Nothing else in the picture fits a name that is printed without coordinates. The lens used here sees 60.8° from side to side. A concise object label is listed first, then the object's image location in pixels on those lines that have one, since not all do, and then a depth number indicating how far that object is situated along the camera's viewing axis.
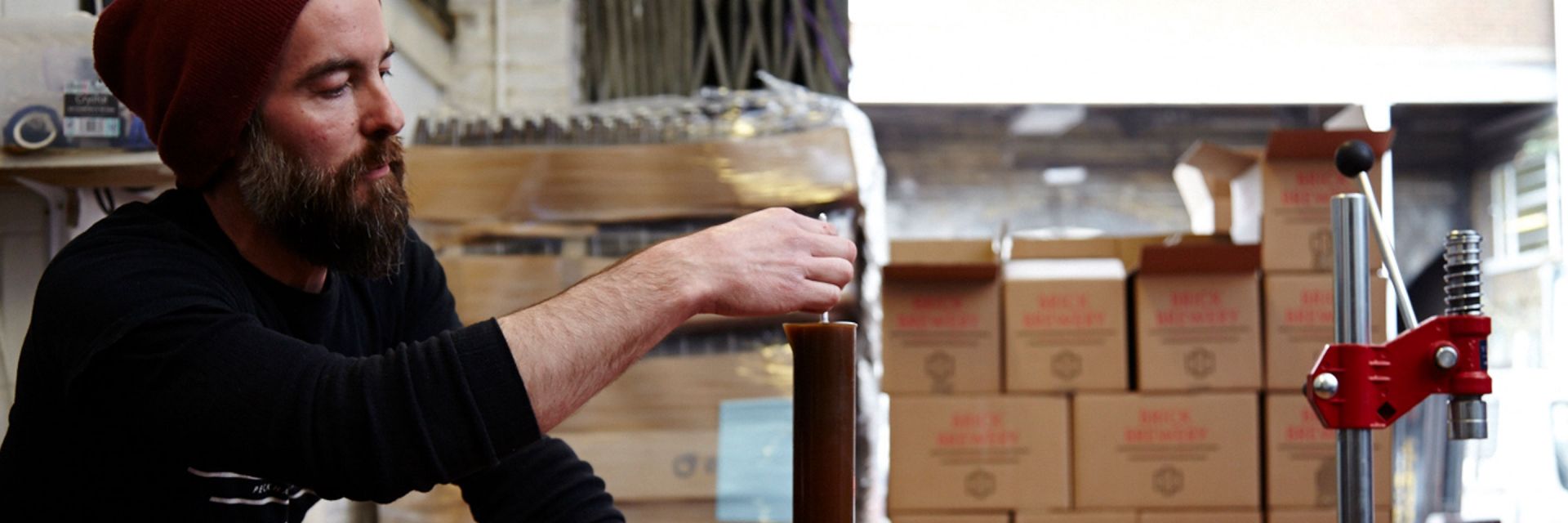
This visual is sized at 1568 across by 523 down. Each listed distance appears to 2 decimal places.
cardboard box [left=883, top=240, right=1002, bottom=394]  3.06
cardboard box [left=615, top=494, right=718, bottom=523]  2.62
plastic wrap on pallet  2.60
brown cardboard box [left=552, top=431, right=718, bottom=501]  2.61
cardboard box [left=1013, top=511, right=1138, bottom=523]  3.00
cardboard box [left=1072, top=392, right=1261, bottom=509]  2.99
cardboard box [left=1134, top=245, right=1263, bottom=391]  3.00
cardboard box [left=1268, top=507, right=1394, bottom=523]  2.99
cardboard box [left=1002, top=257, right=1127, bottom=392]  3.04
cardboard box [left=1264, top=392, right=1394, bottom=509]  3.00
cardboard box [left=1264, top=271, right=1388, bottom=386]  3.01
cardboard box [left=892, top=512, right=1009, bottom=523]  3.03
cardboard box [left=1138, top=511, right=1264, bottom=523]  2.98
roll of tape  1.91
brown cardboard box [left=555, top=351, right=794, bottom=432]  2.63
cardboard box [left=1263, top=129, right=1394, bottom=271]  2.94
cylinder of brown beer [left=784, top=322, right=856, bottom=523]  0.95
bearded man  0.98
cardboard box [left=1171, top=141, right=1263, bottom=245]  3.08
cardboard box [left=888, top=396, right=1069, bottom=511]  3.02
